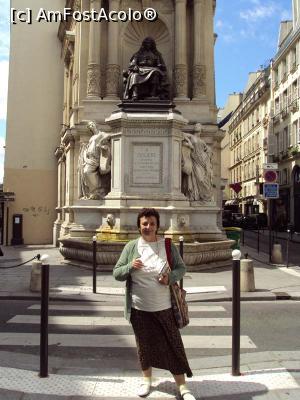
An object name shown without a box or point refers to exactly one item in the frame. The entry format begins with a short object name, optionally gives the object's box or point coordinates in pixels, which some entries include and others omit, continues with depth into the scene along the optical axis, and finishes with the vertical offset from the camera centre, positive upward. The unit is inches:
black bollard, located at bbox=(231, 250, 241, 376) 201.5 -37.9
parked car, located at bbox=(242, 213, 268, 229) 1850.4 +6.1
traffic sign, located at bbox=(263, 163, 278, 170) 678.8 +77.9
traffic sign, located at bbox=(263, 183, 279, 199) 668.7 +44.7
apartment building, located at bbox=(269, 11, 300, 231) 1704.0 +376.3
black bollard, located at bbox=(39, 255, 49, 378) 199.0 -40.3
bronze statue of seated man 695.1 +205.7
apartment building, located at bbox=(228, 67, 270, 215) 2219.5 +432.0
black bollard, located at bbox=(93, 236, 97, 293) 421.1 -43.9
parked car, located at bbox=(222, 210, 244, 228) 1765.5 +16.9
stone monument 577.0 +76.0
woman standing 177.2 -27.7
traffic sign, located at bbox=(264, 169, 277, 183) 672.4 +63.4
